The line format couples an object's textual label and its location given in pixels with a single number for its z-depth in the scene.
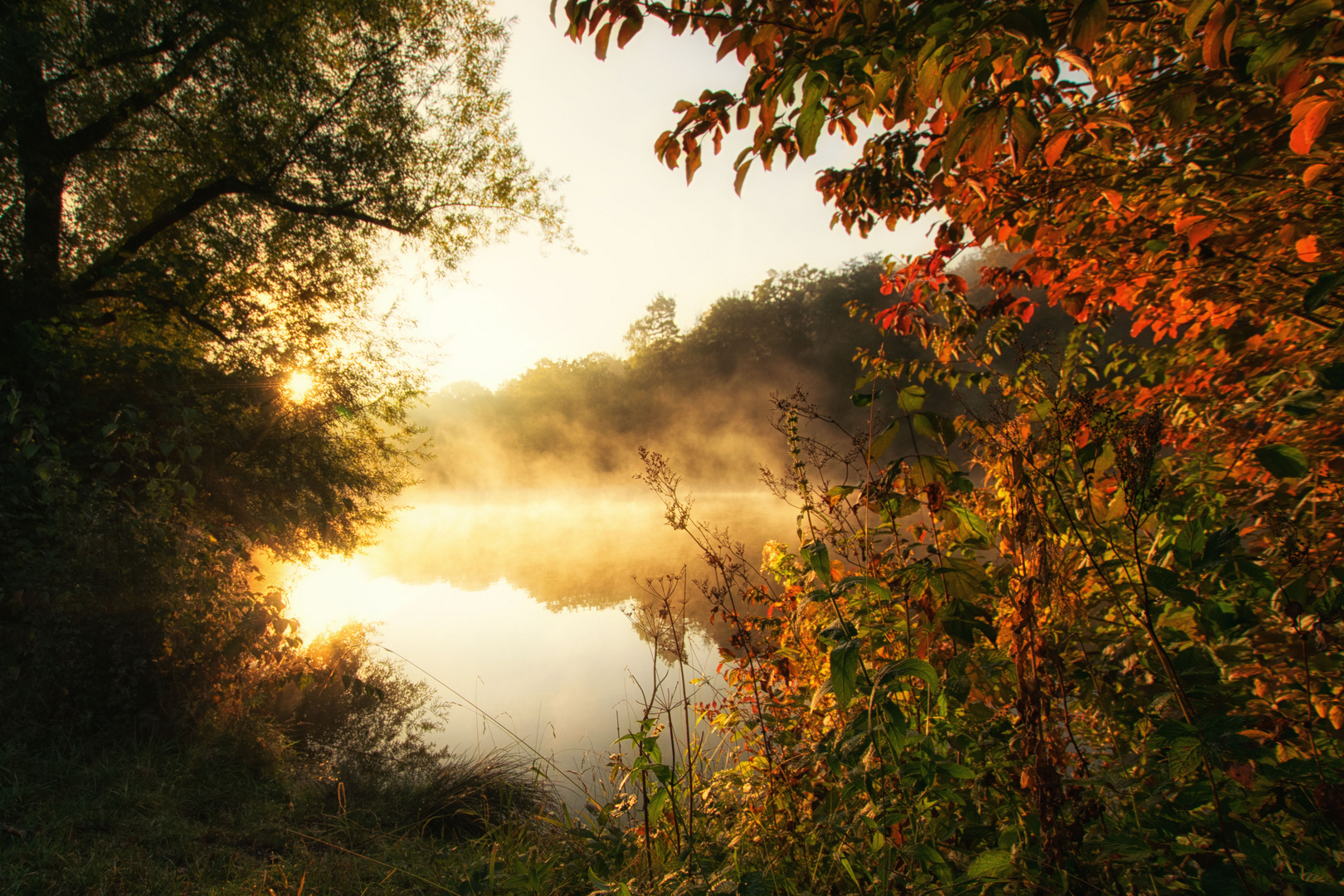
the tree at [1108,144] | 0.73
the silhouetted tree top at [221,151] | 3.64
